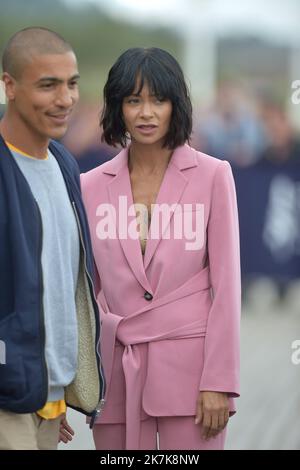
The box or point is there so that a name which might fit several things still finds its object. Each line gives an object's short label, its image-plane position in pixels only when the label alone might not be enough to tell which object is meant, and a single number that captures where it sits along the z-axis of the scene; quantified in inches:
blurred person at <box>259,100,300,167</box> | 531.8
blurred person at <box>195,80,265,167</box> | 533.6
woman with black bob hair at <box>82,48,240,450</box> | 181.6
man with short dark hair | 155.9
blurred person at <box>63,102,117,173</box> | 474.9
